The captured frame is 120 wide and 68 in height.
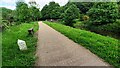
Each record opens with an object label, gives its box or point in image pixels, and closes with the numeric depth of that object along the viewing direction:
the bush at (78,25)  10.18
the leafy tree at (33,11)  15.61
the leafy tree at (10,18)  16.86
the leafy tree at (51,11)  22.73
